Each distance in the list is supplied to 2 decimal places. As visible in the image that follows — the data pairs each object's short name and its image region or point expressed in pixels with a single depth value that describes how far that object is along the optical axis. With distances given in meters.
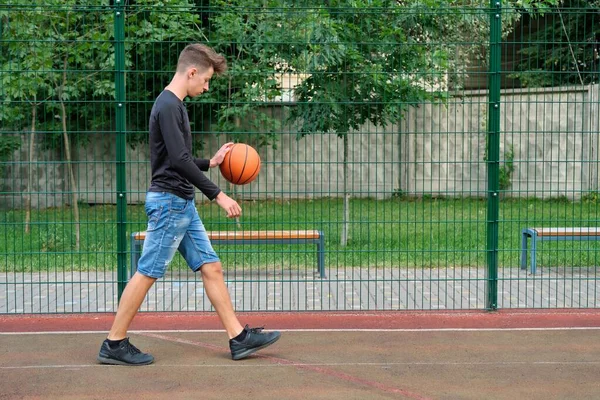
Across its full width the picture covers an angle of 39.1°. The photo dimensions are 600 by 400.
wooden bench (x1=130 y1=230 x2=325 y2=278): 9.06
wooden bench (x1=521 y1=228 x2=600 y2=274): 10.11
